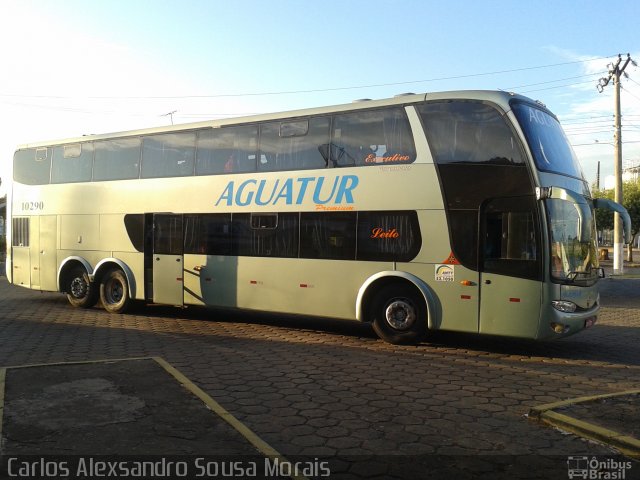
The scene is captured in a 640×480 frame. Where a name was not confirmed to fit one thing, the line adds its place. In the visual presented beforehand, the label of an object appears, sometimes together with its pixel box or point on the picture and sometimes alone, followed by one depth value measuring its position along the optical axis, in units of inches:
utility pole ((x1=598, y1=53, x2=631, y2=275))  1005.2
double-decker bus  317.4
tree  1461.6
